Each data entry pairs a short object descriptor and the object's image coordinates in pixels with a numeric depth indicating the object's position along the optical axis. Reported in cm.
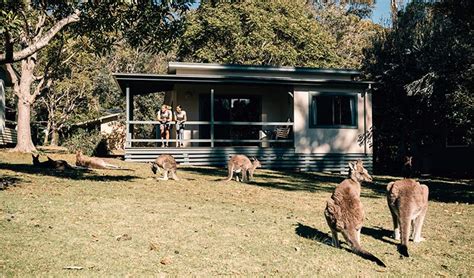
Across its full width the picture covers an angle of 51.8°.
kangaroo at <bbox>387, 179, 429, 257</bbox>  669
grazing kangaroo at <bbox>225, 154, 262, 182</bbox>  1388
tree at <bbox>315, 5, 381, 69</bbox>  4659
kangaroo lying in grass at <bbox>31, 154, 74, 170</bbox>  1588
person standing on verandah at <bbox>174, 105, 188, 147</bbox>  2039
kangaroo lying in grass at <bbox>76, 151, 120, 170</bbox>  1681
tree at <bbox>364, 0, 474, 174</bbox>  2125
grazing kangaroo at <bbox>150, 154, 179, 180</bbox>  1363
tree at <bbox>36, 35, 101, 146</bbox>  3578
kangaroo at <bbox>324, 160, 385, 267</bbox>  637
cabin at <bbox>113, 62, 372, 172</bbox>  2045
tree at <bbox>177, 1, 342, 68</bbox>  3591
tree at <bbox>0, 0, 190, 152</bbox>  1068
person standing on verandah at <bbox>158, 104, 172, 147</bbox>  2036
